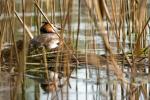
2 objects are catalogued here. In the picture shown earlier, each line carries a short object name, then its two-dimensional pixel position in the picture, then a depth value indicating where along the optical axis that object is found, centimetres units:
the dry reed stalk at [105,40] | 549
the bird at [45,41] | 1142
